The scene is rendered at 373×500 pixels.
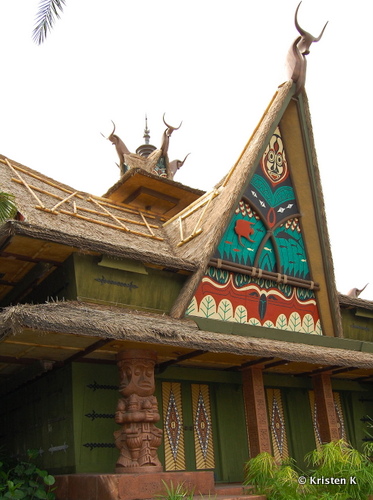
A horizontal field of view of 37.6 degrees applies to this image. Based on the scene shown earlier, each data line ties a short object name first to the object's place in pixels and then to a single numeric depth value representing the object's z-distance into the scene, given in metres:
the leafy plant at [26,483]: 7.38
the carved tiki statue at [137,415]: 7.80
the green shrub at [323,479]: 7.84
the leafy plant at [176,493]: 6.87
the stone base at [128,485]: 7.00
